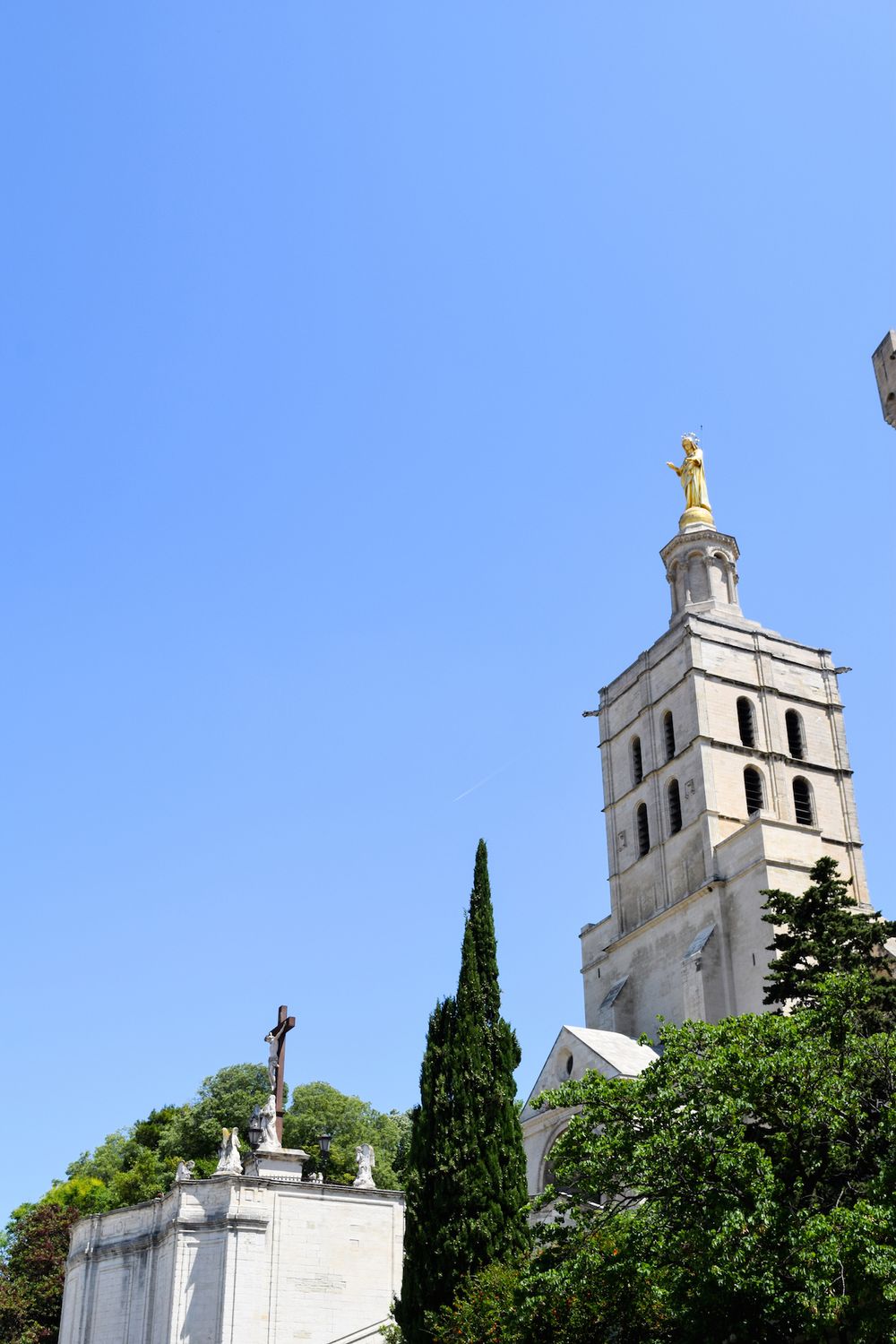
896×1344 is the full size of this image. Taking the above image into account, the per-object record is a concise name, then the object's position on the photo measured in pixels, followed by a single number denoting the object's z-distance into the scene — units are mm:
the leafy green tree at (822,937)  26708
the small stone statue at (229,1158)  31078
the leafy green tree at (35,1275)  40562
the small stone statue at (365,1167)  32062
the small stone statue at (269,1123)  31891
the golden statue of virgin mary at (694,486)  52750
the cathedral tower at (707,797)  40594
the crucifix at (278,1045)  33500
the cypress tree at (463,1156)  21969
